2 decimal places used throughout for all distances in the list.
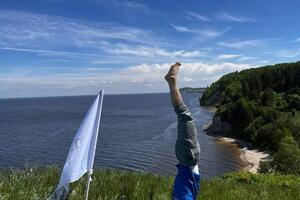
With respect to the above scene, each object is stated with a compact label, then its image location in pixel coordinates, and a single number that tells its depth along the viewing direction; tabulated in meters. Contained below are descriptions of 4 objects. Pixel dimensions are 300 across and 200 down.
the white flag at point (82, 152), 3.60
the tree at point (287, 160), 31.61
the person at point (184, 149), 2.62
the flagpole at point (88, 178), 3.70
